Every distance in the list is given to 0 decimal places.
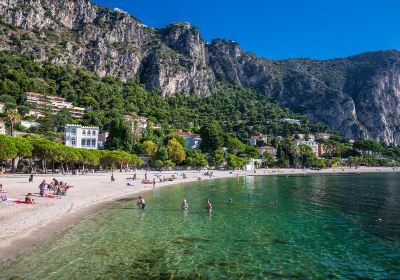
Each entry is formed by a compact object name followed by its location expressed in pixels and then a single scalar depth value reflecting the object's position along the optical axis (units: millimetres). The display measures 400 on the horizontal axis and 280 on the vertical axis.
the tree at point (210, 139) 112500
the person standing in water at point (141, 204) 28219
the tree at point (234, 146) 118000
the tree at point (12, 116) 68381
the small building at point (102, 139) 97175
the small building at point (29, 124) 87594
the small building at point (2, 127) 69688
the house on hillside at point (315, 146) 161462
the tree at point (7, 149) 45259
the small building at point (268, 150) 138125
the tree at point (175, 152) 86250
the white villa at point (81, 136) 87688
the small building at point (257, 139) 152500
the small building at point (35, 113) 96338
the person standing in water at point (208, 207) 27453
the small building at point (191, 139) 117788
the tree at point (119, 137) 86562
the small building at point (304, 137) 170625
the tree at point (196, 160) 89812
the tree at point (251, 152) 118125
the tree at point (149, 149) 84375
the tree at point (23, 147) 48688
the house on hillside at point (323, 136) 184125
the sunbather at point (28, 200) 25250
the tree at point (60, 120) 96000
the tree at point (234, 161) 99000
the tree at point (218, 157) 97812
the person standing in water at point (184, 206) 28312
